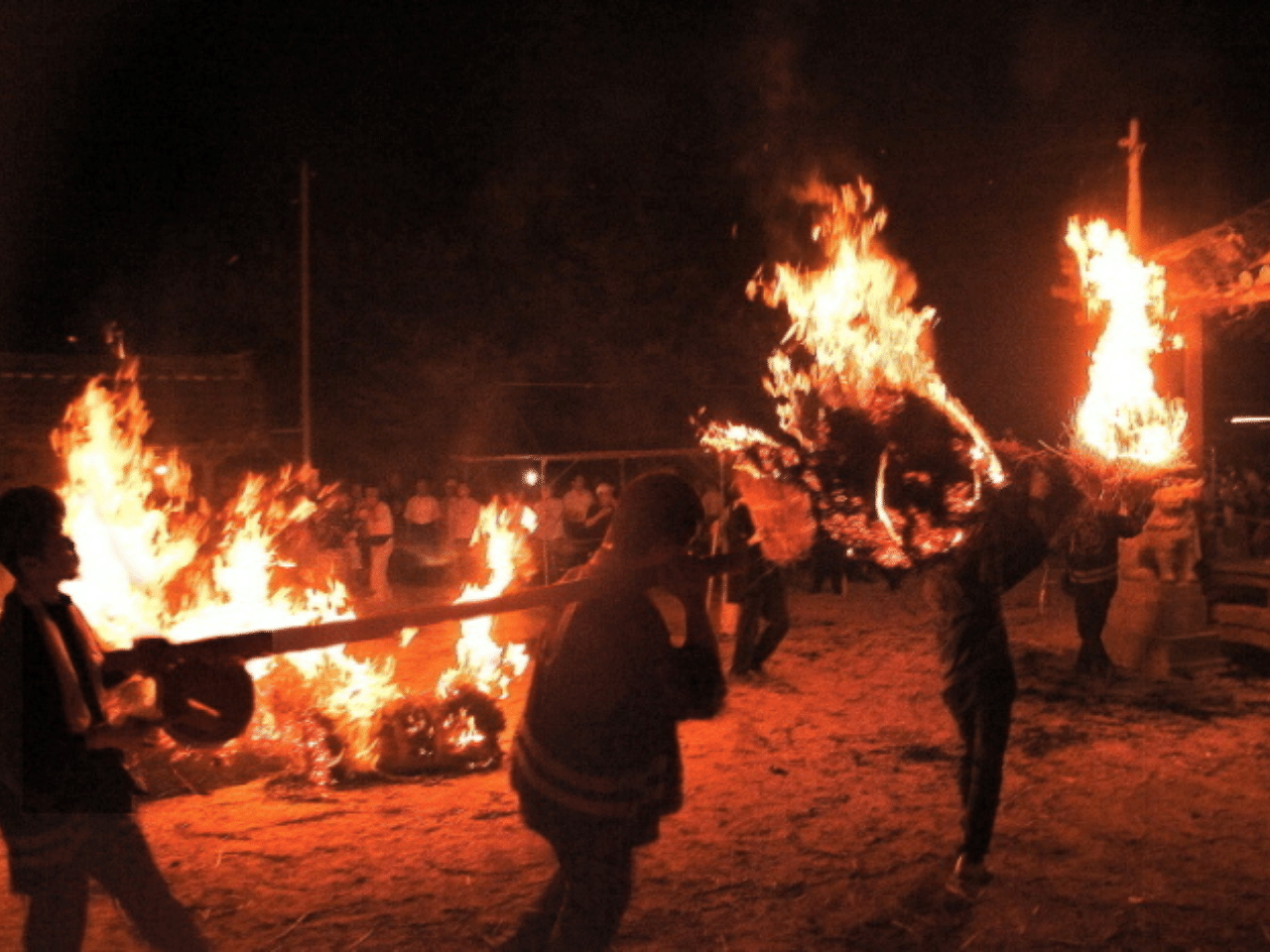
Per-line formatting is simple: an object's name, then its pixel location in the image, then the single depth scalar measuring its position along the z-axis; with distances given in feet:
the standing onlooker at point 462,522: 54.90
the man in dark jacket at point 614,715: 10.77
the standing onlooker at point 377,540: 51.13
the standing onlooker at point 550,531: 52.75
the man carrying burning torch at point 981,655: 16.10
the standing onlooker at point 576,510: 57.21
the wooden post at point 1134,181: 35.90
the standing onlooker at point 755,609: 31.04
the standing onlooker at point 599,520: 54.76
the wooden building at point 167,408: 49.98
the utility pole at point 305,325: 58.80
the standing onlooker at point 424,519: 56.70
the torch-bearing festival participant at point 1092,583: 30.09
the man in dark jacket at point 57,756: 10.50
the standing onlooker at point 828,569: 42.39
